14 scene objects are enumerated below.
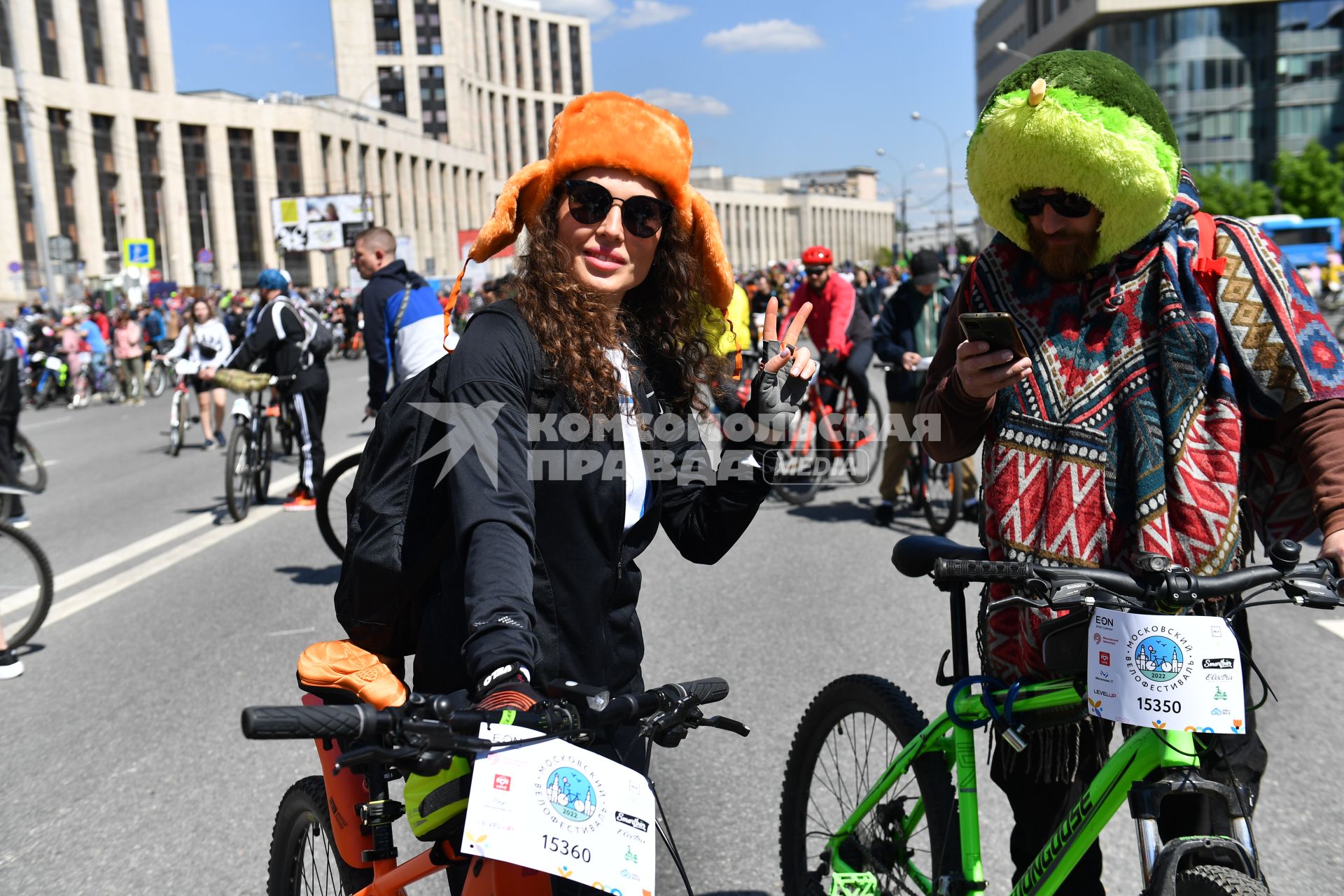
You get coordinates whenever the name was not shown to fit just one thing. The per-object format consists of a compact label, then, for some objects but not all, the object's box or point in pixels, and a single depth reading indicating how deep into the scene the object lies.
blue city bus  48.75
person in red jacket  9.73
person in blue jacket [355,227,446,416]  7.73
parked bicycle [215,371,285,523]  9.76
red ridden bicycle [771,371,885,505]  10.10
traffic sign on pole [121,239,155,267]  36.03
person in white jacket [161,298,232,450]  13.44
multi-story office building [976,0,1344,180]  70.56
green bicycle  2.12
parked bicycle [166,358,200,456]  14.95
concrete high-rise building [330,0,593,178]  114.75
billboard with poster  60.50
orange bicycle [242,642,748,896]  1.65
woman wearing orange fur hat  2.08
